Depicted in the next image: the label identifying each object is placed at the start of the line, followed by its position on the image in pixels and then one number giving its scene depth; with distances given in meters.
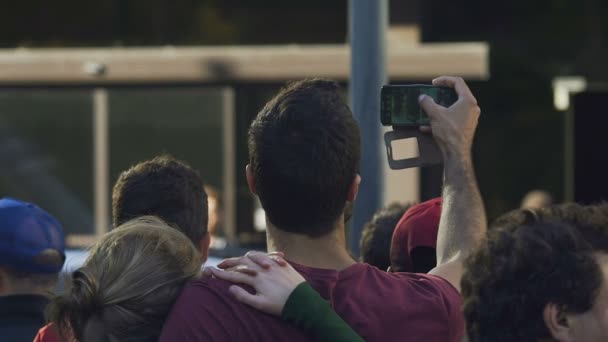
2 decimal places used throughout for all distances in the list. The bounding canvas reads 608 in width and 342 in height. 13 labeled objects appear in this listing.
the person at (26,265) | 7.05
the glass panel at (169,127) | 23.28
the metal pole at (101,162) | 23.86
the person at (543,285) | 4.58
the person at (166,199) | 6.85
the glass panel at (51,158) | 24.02
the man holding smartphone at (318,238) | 5.21
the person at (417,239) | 6.65
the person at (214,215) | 16.83
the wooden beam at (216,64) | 20.45
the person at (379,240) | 7.73
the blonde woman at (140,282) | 5.21
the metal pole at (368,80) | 8.24
